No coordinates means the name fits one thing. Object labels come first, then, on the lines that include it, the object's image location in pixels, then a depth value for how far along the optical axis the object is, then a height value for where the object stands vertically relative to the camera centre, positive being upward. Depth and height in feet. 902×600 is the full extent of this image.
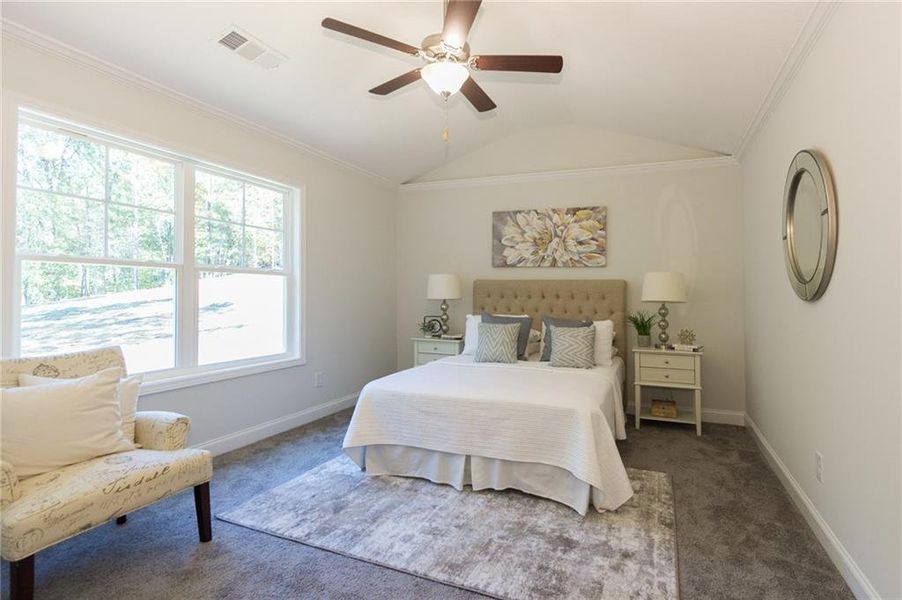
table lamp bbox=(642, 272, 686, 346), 13.24 +0.32
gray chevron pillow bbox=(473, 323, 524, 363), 12.98 -1.32
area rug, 6.37 -3.91
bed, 8.27 -2.64
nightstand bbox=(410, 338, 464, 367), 16.08 -1.82
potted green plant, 14.16 -0.90
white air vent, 8.86 +5.05
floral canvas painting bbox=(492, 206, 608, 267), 15.62 +2.14
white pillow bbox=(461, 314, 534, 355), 14.69 -1.19
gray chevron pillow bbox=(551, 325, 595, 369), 12.25 -1.35
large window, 8.48 +0.92
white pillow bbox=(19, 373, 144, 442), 7.68 -1.76
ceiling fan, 6.44 +3.78
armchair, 5.35 -2.52
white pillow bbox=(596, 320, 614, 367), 13.03 -1.33
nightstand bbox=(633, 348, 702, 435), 13.07 -2.16
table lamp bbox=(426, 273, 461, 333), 16.18 +0.38
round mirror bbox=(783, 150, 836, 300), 6.76 +1.21
